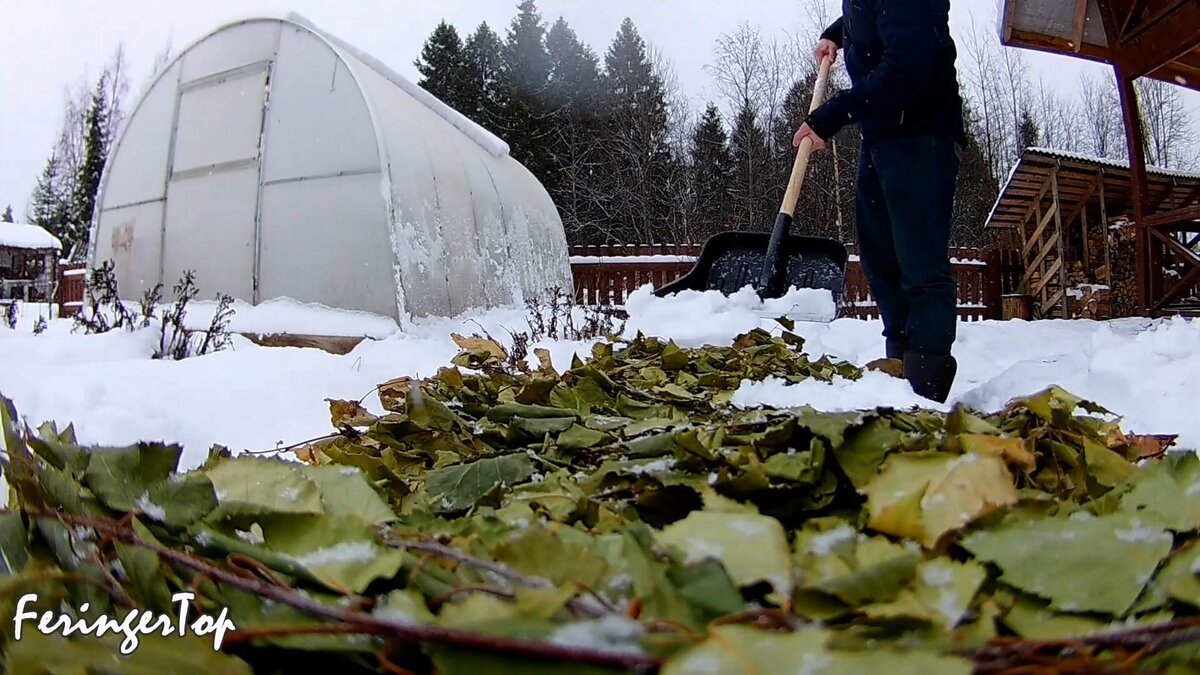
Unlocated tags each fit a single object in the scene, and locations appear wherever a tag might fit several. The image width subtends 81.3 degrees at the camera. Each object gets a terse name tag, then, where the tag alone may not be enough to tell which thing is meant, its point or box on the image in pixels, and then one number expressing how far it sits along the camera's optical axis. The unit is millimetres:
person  2350
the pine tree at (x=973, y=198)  22219
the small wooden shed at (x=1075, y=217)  11664
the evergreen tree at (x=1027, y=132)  24438
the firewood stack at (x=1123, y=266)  11016
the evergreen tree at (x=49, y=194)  32219
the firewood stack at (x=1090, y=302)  11375
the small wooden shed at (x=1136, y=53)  5383
